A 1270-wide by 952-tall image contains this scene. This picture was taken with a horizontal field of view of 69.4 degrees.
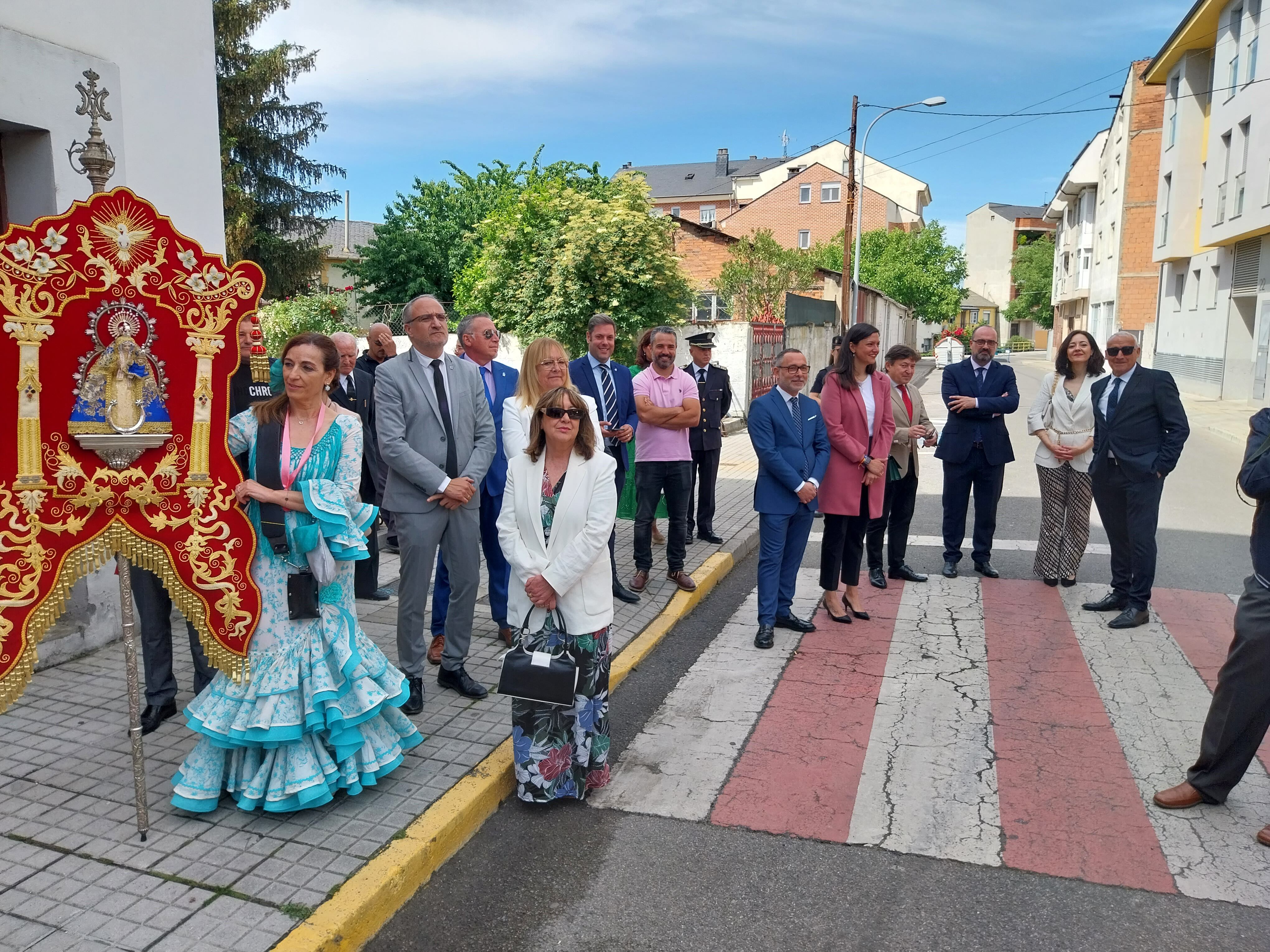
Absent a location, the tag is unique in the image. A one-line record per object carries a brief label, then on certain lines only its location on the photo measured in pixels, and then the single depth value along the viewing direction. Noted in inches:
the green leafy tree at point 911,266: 2165.4
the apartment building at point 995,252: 3946.9
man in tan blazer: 294.7
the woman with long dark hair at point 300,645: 144.3
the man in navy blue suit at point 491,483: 224.5
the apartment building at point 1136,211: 1482.5
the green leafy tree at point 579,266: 749.3
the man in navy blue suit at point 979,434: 303.6
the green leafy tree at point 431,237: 1305.4
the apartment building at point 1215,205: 926.4
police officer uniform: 344.8
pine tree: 964.6
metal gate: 741.3
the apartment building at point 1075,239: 1979.6
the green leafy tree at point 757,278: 1246.3
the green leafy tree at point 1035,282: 3095.5
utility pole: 991.0
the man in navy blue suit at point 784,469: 243.6
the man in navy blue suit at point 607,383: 264.7
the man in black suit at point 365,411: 265.6
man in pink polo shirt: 280.5
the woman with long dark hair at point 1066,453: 289.3
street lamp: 1050.7
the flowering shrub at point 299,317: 862.5
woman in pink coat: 253.8
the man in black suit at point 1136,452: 258.5
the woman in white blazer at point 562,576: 159.3
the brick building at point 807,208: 2234.3
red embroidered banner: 126.3
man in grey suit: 189.0
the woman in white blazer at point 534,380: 204.4
